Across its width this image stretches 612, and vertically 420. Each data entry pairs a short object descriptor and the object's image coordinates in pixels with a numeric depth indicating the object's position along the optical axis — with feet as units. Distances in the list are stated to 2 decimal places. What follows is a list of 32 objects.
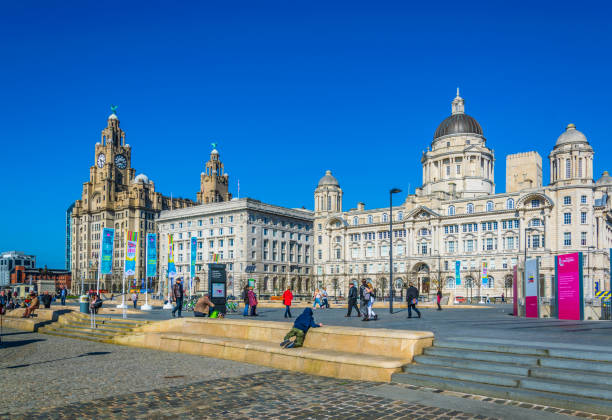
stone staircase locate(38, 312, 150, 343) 71.15
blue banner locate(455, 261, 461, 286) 197.32
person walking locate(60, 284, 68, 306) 174.41
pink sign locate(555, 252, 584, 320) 80.59
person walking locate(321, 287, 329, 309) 145.69
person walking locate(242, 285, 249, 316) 95.44
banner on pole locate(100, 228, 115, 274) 113.91
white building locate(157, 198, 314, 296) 318.86
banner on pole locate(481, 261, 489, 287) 258.20
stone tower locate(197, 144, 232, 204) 479.41
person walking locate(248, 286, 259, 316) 92.83
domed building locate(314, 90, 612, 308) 244.83
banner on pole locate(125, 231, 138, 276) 114.01
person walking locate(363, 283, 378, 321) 76.33
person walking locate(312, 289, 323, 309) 143.63
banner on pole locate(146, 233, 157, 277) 139.33
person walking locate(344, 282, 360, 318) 85.56
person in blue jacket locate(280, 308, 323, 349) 47.67
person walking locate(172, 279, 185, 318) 85.22
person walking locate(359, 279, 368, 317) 77.14
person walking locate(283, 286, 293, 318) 91.71
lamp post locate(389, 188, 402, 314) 112.92
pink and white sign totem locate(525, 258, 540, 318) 88.22
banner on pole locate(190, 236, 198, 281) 160.26
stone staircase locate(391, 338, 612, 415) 31.35
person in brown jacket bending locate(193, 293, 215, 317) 69.82
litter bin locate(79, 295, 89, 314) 87.92
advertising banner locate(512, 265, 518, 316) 97.23
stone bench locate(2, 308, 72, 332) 90.94
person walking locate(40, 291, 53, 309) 126.17
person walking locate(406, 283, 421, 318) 84.94
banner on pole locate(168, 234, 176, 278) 141.18
